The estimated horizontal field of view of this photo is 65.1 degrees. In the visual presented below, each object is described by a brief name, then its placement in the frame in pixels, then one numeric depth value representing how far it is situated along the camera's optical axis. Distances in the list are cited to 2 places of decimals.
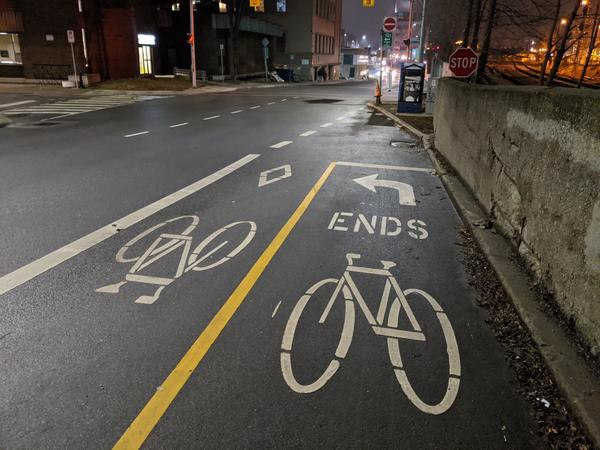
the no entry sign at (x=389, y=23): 29.10
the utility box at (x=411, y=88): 22.08
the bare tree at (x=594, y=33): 6.65
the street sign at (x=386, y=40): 31.58
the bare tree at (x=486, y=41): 12.71
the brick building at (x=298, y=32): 67.75
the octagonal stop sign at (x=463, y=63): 12.83
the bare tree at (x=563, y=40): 7.52
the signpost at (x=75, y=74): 32.23
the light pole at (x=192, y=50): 35.68
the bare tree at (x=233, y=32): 46.69
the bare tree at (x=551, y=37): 8.39
